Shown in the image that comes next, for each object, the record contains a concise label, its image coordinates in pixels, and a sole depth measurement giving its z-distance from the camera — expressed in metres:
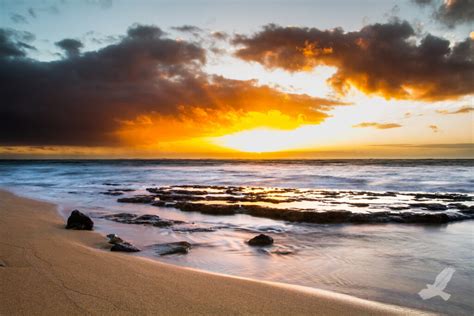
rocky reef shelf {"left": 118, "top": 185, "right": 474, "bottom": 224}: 10.42
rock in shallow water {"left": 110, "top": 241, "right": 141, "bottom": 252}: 5.64
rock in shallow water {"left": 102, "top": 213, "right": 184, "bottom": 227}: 9.11
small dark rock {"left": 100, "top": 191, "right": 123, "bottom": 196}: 17.99
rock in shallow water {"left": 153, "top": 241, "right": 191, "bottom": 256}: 5.92
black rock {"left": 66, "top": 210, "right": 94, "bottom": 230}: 7.49
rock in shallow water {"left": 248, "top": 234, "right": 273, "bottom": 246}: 6.80
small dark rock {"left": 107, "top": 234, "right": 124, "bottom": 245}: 6.11
